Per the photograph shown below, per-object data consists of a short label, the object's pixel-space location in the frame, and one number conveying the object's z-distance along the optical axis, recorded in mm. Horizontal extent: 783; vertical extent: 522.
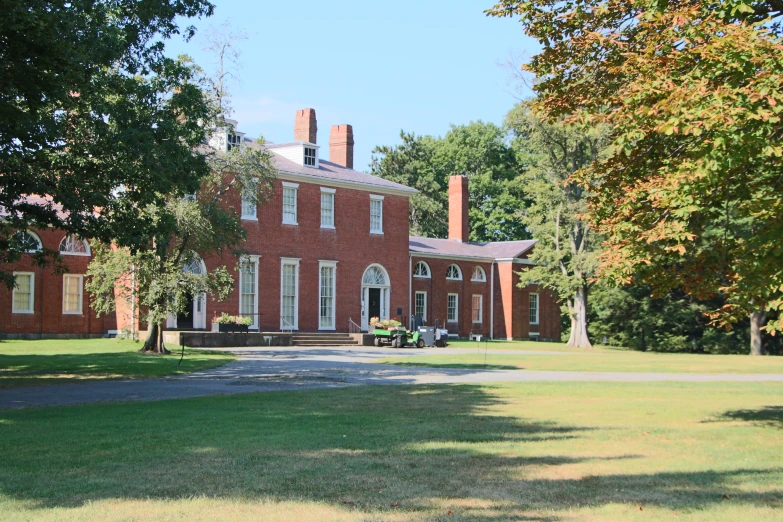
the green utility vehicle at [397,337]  37656
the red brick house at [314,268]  35719
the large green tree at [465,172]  67500
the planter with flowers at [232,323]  35625
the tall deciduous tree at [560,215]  42938
